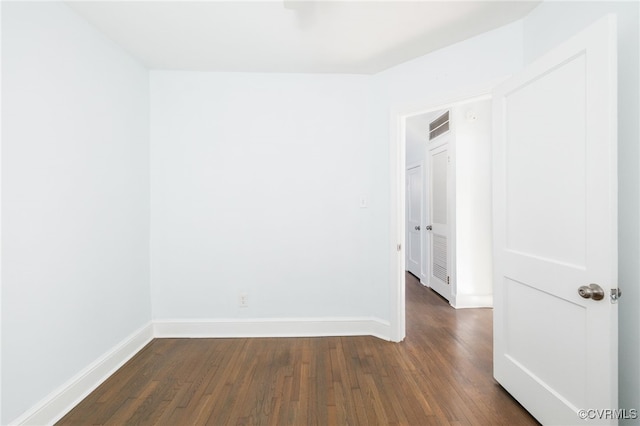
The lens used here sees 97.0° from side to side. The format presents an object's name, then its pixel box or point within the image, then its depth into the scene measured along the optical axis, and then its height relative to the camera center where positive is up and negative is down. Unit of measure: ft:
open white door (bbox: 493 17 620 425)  4.04 -0.42
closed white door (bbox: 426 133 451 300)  12.26 -0.36
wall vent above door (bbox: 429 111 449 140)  12.10 +3.72
